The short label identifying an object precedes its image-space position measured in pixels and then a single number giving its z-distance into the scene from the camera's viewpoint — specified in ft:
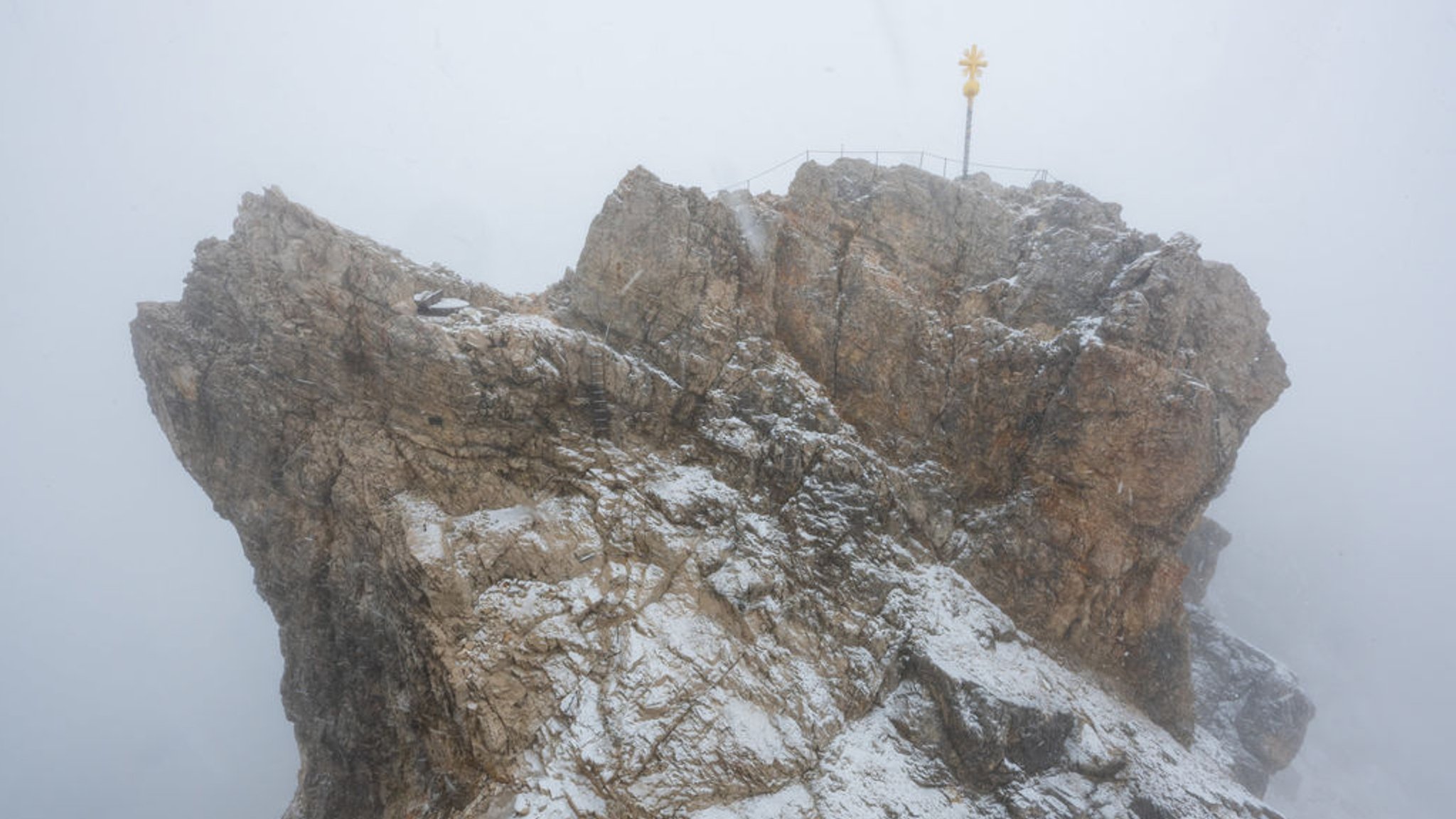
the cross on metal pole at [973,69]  66.03
